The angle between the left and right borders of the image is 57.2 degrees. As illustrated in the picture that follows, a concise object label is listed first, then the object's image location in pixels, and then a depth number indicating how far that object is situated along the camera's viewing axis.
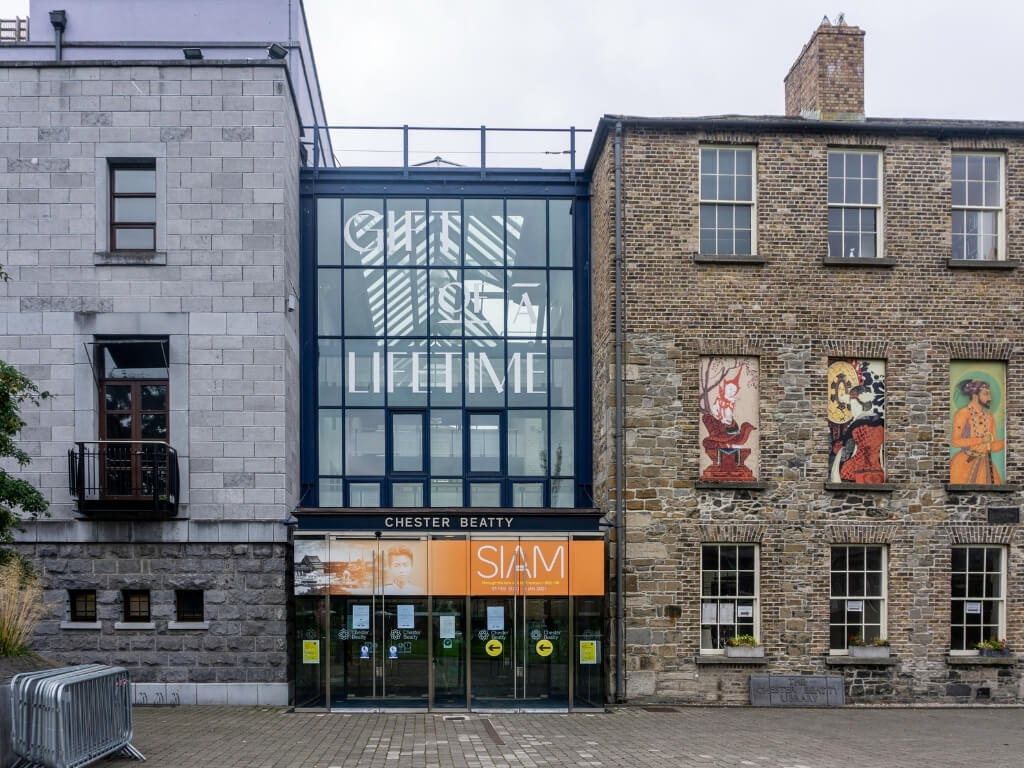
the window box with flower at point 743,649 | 17.03
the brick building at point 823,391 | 17.25
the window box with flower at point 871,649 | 17.16
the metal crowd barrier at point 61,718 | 10.45
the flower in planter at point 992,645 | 17.30
